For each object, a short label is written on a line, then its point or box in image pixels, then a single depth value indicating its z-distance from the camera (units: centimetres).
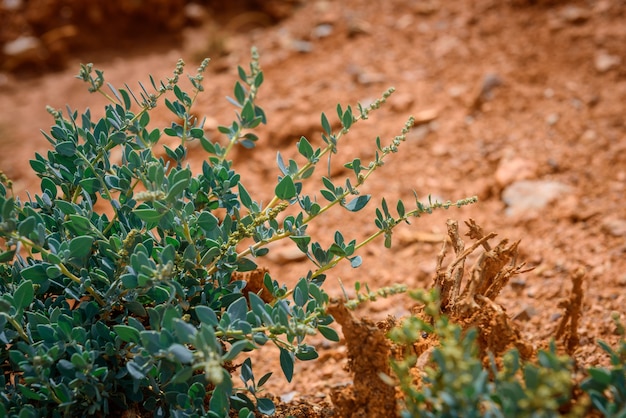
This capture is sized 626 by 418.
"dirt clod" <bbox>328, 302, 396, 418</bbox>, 110
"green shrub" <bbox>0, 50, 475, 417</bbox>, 108
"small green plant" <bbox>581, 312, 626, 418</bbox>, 105
